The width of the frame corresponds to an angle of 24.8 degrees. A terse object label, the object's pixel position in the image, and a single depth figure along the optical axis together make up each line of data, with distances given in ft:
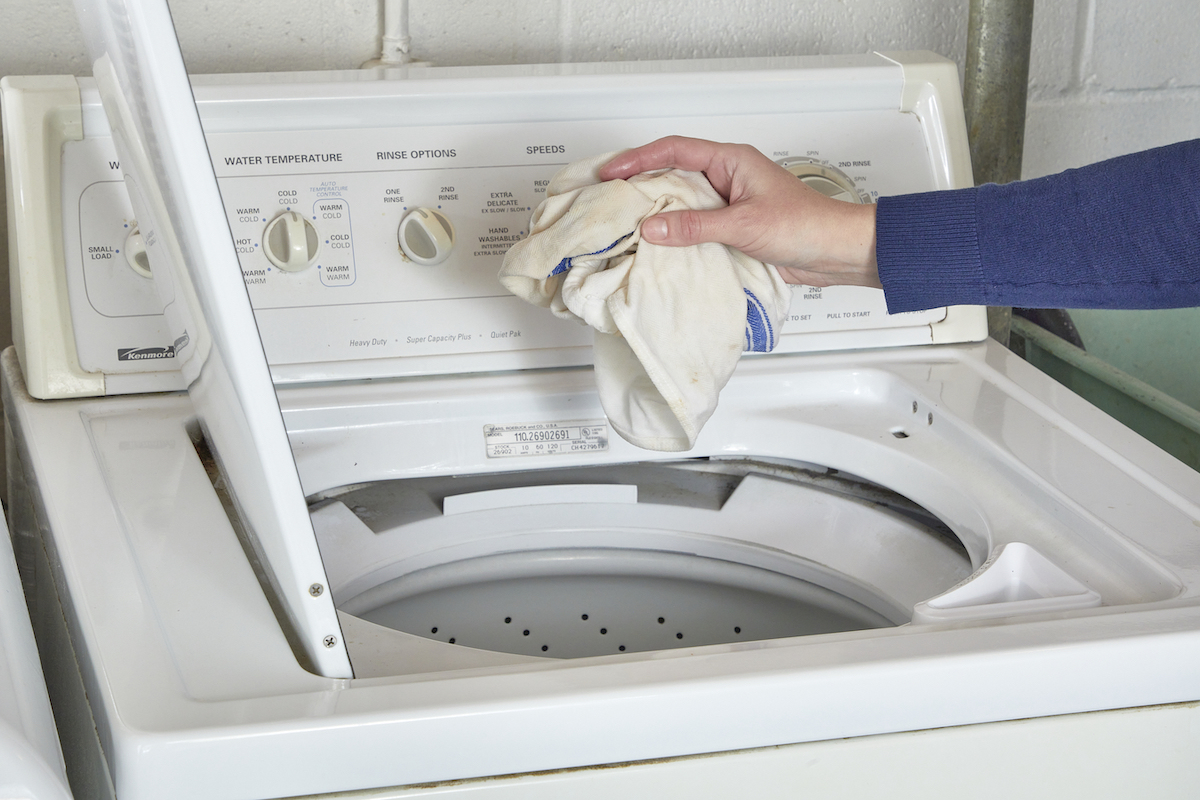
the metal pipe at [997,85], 7.35
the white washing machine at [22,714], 4.60
